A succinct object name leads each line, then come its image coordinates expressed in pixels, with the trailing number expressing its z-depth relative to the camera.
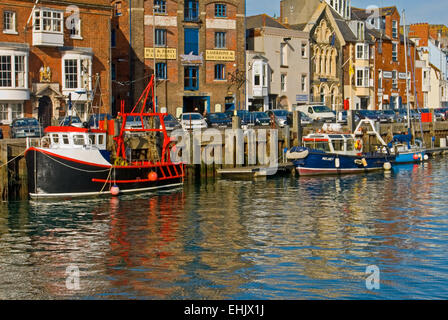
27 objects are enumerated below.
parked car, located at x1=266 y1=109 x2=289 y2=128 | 56.41
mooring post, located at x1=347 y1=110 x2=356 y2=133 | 53.62
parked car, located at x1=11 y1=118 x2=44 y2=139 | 41.16
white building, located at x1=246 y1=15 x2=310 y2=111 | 69.94
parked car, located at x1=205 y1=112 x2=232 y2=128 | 53.38
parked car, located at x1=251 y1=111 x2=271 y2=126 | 54.75
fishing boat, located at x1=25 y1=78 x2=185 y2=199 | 34.16
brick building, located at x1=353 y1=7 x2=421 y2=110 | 89.06
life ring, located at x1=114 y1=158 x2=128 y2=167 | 36.58
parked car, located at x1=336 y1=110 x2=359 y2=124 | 59.54
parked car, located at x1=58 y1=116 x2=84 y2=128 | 41.83
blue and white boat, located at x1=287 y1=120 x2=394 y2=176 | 45.12
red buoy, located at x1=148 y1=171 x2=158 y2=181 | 37.75
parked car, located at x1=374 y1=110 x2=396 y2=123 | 64.49
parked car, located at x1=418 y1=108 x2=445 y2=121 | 71.06
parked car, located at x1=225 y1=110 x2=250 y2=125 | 54.76
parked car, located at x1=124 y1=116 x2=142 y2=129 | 44.97
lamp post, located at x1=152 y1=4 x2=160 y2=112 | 58.66
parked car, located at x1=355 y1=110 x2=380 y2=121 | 62.70
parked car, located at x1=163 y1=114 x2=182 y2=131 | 46.84
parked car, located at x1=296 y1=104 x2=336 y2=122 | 61.56
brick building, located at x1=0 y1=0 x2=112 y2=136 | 50.91
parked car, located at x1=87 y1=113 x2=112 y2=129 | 43.56
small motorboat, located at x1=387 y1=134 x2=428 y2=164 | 52.69
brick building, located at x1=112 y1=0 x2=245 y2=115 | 62.66
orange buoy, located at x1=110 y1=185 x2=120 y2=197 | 35.69
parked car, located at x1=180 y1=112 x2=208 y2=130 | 50.24
